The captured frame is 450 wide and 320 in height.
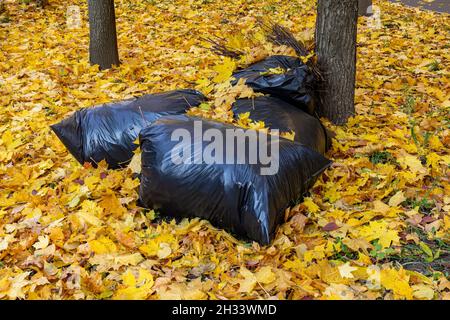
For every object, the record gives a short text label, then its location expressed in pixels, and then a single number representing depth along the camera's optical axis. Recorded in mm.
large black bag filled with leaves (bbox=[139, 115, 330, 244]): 2355
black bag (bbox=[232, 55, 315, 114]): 3289
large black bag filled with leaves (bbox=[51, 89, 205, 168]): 3066
